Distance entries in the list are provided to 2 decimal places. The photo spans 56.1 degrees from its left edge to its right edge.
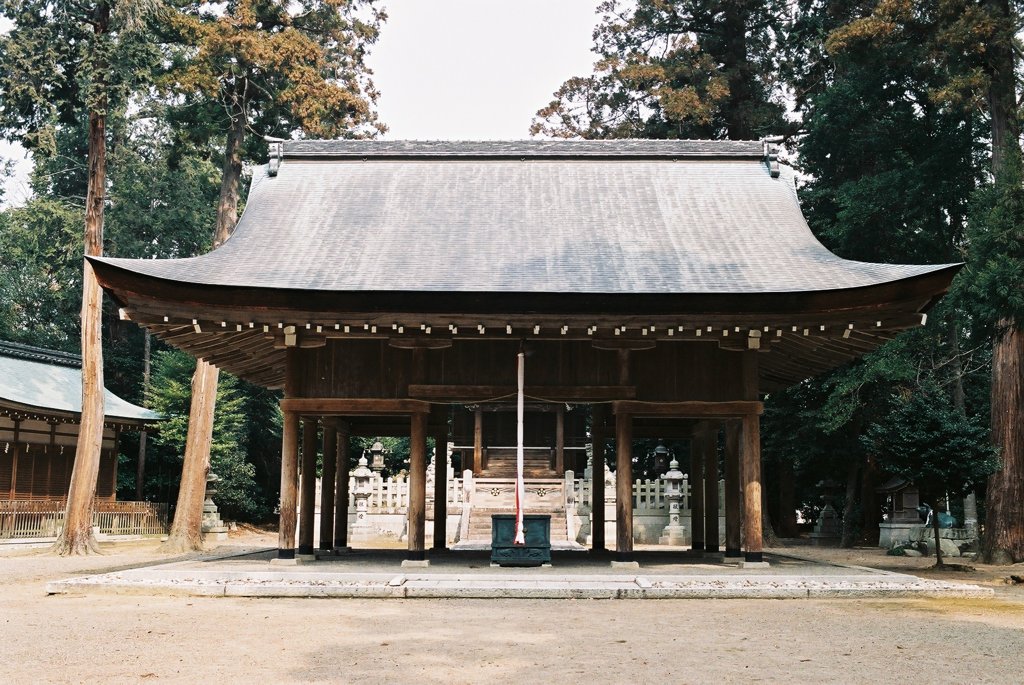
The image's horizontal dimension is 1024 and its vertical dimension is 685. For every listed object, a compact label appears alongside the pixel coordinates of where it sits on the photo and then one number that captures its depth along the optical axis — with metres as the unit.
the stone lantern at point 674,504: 28.38
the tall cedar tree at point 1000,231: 18.98
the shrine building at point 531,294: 13.77
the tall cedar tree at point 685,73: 31.69
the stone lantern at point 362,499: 30.73
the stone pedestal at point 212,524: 29.45
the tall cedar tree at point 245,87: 24.12
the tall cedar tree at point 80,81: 22.58
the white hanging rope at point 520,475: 13.96
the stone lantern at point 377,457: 33.66
